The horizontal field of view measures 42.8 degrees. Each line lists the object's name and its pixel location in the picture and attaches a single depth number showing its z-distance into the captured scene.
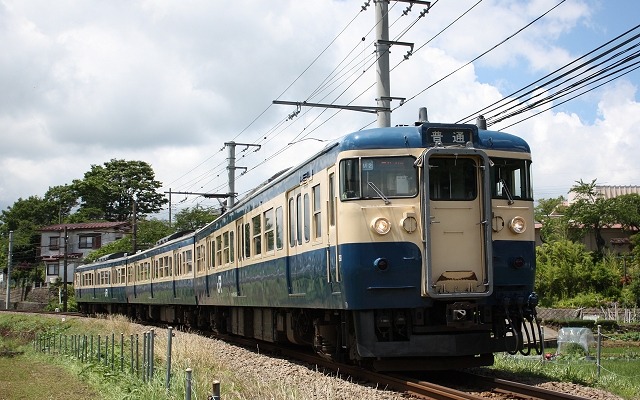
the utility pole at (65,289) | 48.72
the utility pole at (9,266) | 52.37
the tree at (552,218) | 61.53
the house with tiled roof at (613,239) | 65.88
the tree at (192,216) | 54.38
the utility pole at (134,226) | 40.36
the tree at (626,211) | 62.09
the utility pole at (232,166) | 26.79
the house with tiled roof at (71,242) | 67.69
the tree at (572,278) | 44.66
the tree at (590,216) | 61.97
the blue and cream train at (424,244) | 9.44
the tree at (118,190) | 75.19
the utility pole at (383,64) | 15.46
